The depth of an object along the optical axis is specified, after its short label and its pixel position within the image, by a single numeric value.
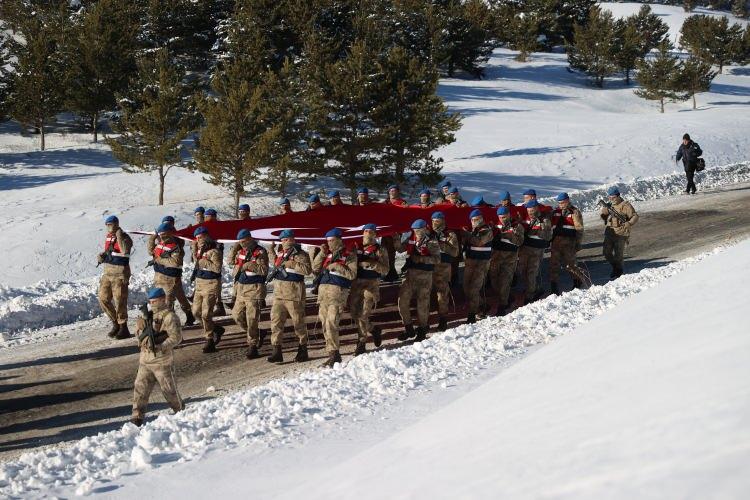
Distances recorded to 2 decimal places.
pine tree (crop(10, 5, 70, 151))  34.81
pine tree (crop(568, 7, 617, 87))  55.66
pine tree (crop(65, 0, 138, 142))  35.75
